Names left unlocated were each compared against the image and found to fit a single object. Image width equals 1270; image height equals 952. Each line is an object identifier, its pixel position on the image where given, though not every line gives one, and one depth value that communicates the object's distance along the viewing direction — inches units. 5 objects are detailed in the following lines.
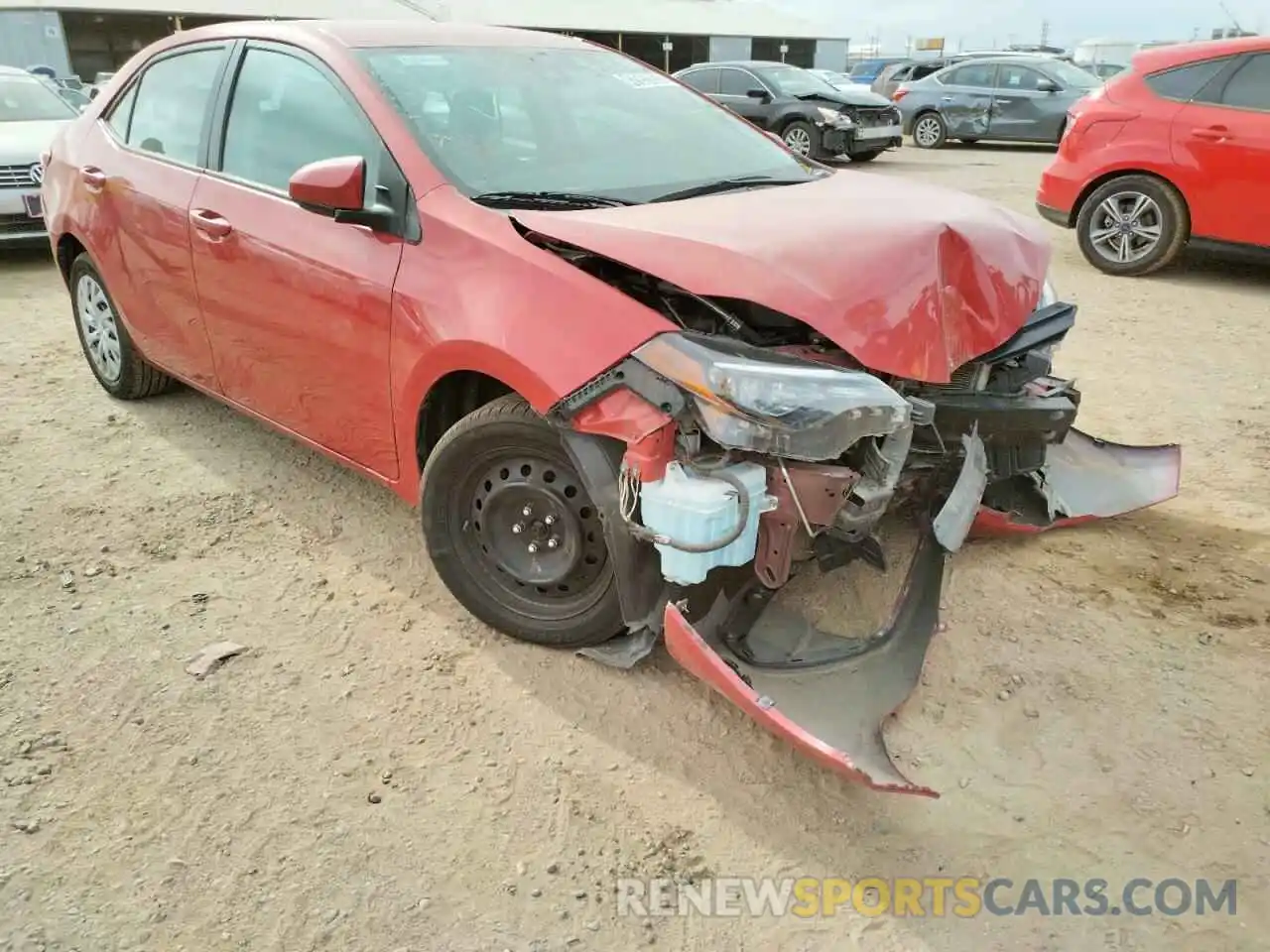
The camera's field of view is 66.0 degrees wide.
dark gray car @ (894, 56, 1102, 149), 633.0
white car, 313.1
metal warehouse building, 992.9
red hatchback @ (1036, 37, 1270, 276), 270.1
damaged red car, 94.2
